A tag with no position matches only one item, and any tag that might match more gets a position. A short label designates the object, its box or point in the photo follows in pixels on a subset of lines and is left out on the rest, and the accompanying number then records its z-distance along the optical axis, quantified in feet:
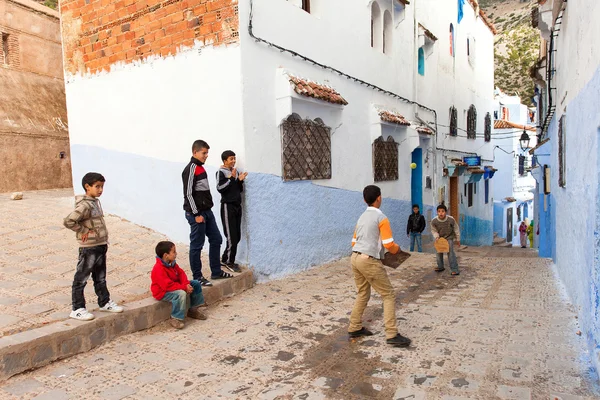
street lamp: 48.29
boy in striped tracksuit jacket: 17.43
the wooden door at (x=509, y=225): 96.37
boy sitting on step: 14.75
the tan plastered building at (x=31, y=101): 37.01
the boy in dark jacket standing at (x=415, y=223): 35.47
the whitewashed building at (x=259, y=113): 20.75
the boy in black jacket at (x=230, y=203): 19.20
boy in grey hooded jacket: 13.19
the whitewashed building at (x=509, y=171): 92.58
